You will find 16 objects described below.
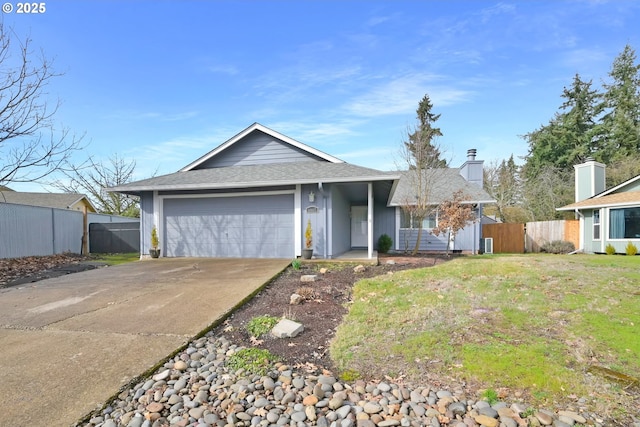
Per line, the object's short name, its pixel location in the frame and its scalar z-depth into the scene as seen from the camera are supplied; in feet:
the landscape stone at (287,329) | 12.55
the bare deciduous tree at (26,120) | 28.17
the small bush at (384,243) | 45.14
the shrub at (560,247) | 49.32
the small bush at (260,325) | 13.03
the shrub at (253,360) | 10.03
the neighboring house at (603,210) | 42.32
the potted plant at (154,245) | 34.50
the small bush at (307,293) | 17.76
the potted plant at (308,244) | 30.73
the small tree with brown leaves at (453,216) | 33.71
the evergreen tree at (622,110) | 74.28
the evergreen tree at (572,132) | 80.12
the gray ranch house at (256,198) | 31.73
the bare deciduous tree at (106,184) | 79.30
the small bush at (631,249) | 41.01
